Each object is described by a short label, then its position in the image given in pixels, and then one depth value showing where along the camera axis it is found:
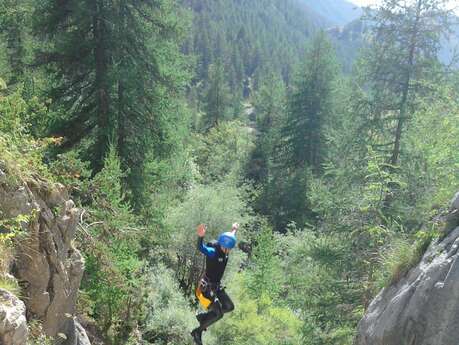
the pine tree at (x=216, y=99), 49.06
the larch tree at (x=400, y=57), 13.01
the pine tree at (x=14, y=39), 17.89
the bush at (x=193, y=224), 18.64
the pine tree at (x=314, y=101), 30.22
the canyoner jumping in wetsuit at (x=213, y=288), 8.63
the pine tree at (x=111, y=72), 12.32
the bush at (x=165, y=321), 13.90
